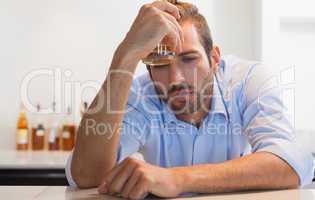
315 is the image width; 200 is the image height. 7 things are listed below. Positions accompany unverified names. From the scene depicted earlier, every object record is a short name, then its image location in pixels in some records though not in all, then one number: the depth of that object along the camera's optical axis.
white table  0.76
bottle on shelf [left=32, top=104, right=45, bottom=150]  2.43
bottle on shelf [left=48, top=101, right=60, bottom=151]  2.42
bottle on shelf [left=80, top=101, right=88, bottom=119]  2.46
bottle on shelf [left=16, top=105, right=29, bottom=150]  2.41
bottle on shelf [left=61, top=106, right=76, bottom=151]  2.41
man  0.84
